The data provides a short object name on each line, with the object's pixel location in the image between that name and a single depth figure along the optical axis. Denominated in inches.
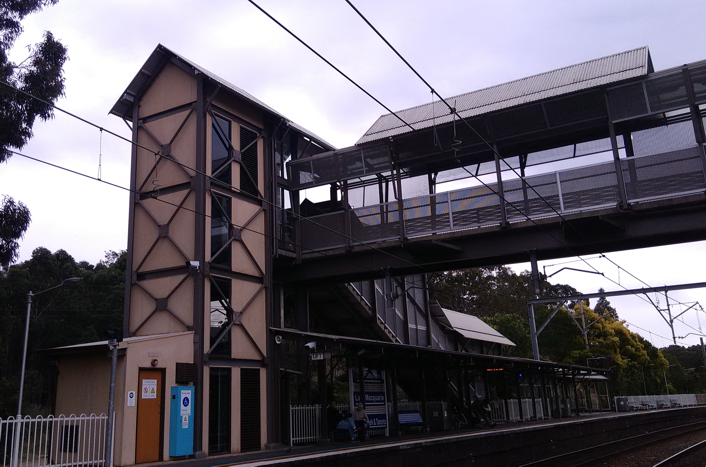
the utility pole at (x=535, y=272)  726.5
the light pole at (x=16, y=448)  459.5
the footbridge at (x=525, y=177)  674.8
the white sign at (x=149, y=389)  621.3
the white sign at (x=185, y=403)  654.5
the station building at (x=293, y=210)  668.7
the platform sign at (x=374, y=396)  837.8
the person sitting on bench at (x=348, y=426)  761.3
